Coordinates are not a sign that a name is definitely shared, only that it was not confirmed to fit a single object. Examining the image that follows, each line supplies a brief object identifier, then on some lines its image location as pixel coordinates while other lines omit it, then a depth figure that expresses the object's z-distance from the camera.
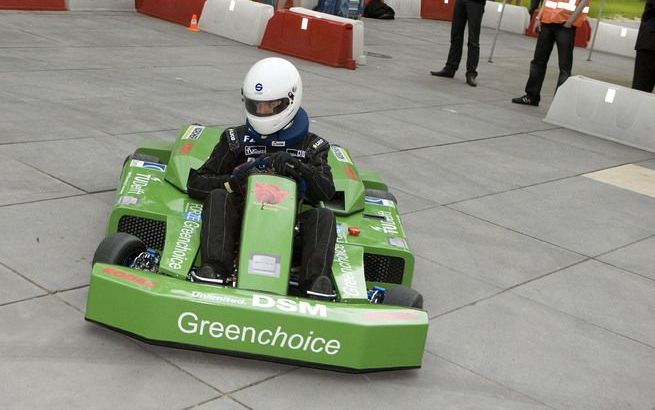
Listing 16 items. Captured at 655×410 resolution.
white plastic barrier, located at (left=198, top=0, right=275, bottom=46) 14.38
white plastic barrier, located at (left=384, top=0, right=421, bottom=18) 20.52
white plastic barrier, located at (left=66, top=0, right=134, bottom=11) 14.77
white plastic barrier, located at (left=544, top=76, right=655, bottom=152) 11.84
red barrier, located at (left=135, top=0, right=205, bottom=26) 15.01
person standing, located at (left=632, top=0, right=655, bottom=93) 11.93
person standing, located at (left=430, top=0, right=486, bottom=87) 13.34
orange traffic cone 14.80
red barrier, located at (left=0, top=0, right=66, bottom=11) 13.87
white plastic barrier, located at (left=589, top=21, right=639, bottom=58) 21.48
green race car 4.61
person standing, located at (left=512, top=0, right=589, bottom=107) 12.42
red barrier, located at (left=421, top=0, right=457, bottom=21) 21.28
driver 5.23
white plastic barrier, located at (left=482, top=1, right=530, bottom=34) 21.78
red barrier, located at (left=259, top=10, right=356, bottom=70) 13.68
